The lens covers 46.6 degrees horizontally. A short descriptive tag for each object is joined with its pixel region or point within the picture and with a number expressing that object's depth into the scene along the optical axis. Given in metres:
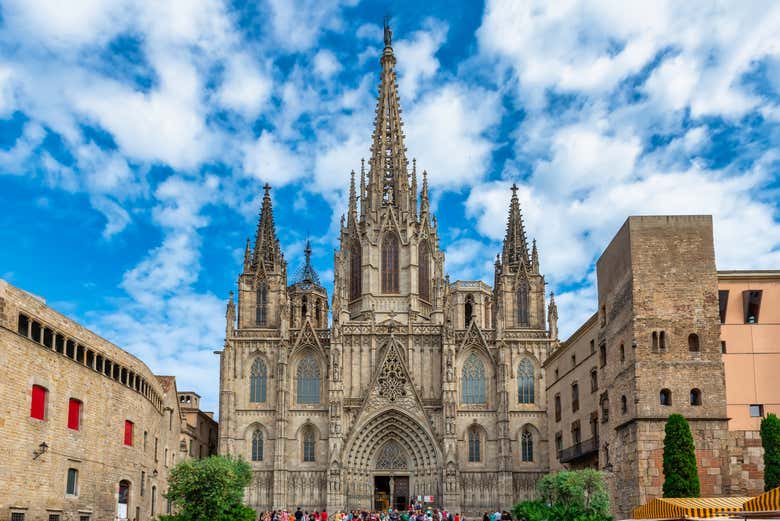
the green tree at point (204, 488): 38.06
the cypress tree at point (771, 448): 31.53
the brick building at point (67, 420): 29.47
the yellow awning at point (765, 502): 20.56
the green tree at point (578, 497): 35.38
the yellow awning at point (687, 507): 24.17
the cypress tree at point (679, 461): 32.66
